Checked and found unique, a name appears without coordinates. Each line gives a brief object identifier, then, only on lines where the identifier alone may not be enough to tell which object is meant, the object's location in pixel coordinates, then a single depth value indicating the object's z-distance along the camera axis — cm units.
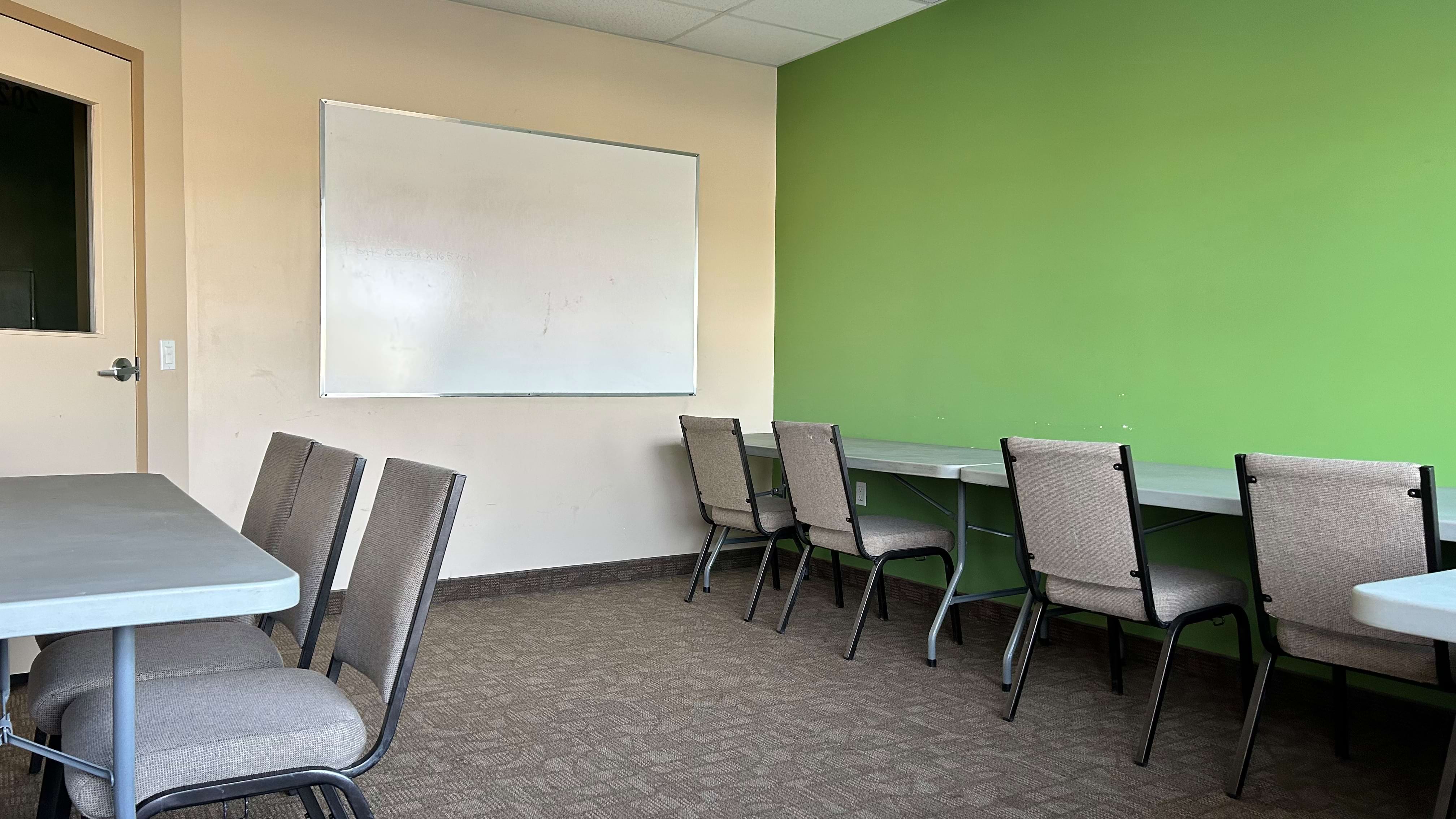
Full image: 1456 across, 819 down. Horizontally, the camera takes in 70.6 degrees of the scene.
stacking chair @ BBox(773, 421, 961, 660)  367
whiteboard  429
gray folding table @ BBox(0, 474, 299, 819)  111
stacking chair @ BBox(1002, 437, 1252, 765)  268
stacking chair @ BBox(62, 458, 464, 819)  142
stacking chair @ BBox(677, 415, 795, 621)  416
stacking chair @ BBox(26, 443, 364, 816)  178
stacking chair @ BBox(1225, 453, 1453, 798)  208
